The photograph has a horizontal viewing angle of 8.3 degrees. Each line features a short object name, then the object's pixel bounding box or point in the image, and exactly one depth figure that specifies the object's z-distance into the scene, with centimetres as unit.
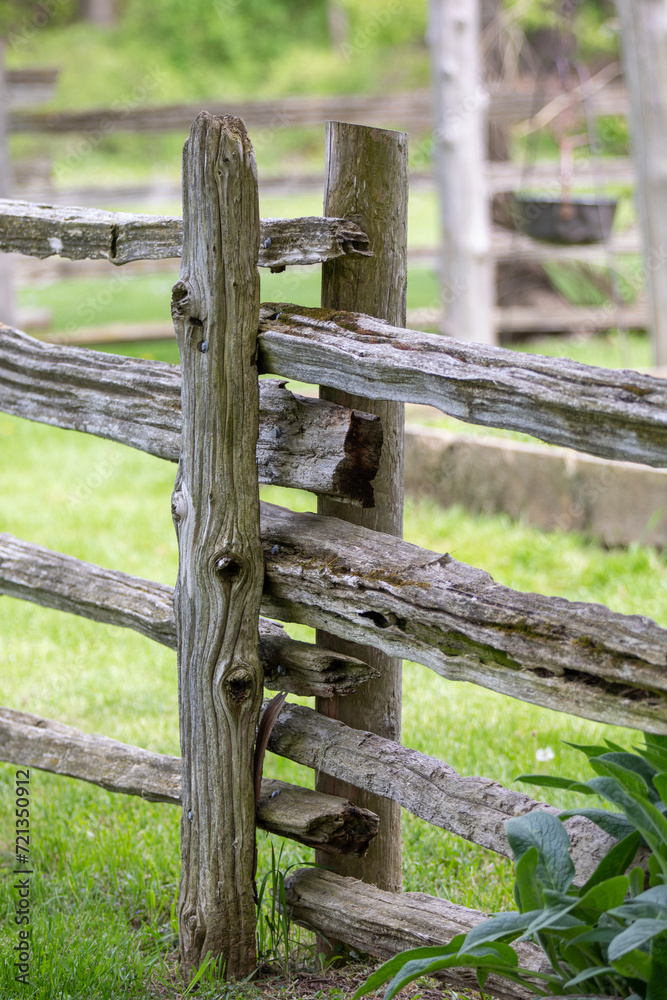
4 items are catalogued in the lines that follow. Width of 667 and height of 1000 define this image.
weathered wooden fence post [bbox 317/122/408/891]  685
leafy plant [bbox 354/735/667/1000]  642
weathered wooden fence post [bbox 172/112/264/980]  677
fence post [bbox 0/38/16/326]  1662
